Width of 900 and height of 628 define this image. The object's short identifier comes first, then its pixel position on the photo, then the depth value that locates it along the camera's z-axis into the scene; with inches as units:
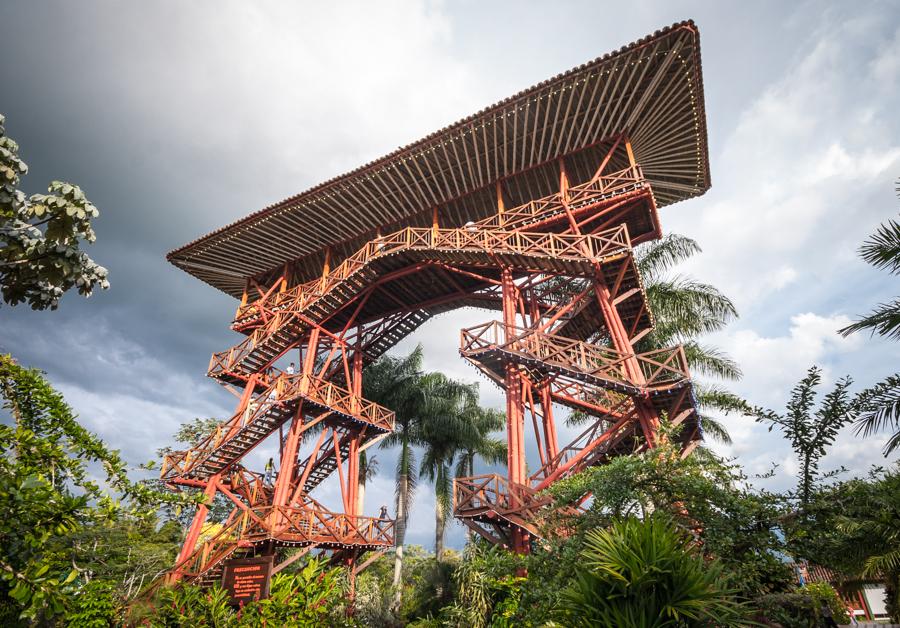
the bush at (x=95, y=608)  287.3
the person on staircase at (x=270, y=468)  827.8
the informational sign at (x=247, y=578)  450.6
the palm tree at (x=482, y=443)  988.6
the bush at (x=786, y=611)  233.9
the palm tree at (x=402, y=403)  944.3
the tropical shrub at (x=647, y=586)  214.2
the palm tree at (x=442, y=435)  941.2
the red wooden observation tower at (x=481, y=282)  514.9
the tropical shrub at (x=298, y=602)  345.1
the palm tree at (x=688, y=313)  745.0
